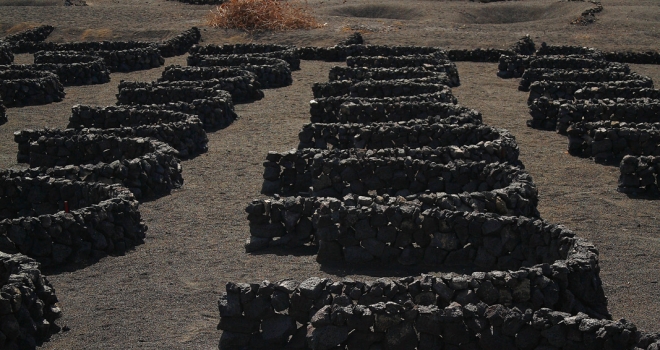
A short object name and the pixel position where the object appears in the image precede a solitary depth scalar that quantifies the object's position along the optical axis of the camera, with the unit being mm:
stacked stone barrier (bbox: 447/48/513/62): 37219
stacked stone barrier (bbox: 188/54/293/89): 31641
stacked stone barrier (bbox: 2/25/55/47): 42638
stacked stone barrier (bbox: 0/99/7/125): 26050
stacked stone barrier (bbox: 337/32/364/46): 39684
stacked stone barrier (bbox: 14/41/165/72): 36500
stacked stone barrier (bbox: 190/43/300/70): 36344
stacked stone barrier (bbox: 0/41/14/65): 37406
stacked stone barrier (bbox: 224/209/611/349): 9703
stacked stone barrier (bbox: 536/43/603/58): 35125
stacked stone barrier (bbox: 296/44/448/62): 35125
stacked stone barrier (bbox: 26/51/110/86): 32969
